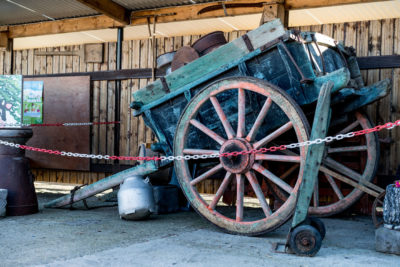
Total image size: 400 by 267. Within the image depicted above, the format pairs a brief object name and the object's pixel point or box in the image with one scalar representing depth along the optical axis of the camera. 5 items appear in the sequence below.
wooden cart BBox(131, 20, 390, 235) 4.67
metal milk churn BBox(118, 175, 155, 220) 5.59
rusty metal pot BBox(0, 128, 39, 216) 5.94
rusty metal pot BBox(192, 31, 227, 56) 5.93
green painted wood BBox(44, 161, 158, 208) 5.77
